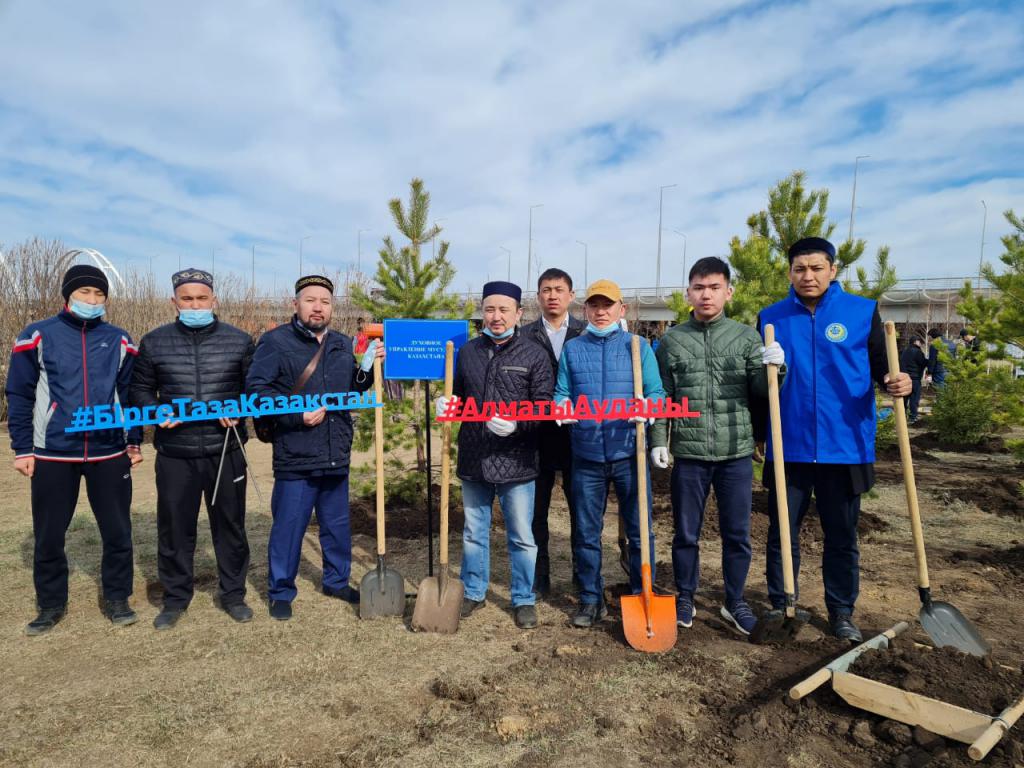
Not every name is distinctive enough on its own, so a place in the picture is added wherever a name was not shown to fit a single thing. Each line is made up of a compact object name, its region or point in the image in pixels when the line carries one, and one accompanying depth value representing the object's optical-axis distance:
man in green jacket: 3.90
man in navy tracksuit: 3.91
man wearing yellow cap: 4.02
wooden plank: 2.62
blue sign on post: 4.69
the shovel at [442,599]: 4.10
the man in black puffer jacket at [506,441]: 4.13
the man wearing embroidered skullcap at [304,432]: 4.21
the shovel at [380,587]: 4.35
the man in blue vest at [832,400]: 3.80
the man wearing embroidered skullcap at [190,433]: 4.09
